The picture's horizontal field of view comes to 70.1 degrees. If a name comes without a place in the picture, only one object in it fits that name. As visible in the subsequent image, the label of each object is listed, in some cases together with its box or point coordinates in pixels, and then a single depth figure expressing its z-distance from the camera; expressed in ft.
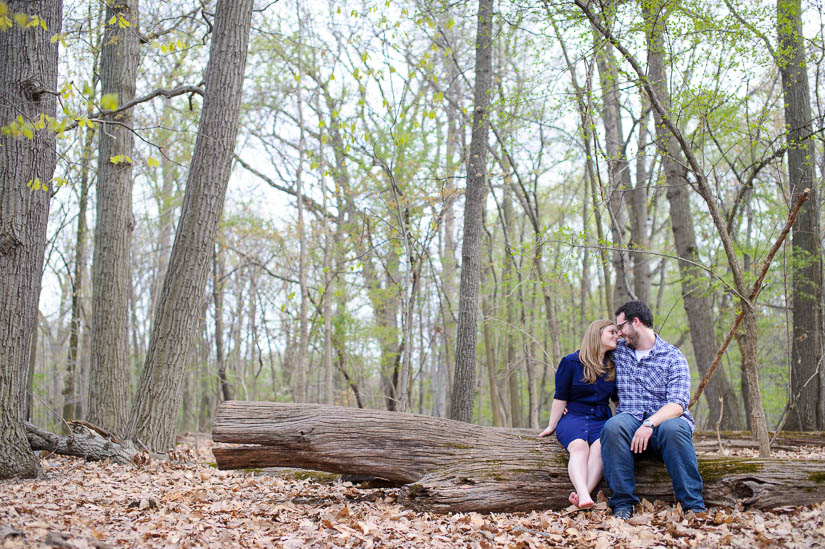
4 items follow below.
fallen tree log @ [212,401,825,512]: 13.47
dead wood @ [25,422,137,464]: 18.80
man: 13.25
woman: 14.97
